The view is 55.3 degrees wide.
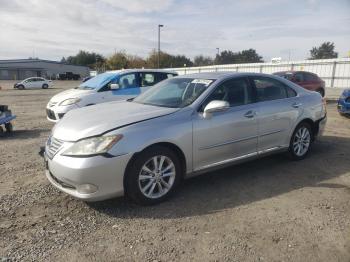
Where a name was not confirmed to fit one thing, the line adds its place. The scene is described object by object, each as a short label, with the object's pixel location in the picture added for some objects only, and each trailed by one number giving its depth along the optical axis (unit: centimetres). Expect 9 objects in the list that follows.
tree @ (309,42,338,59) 8206
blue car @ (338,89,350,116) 1027
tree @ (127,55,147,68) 7369
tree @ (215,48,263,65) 9050
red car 1440
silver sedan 369
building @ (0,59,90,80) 7550
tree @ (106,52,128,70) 7518
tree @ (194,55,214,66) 9200
